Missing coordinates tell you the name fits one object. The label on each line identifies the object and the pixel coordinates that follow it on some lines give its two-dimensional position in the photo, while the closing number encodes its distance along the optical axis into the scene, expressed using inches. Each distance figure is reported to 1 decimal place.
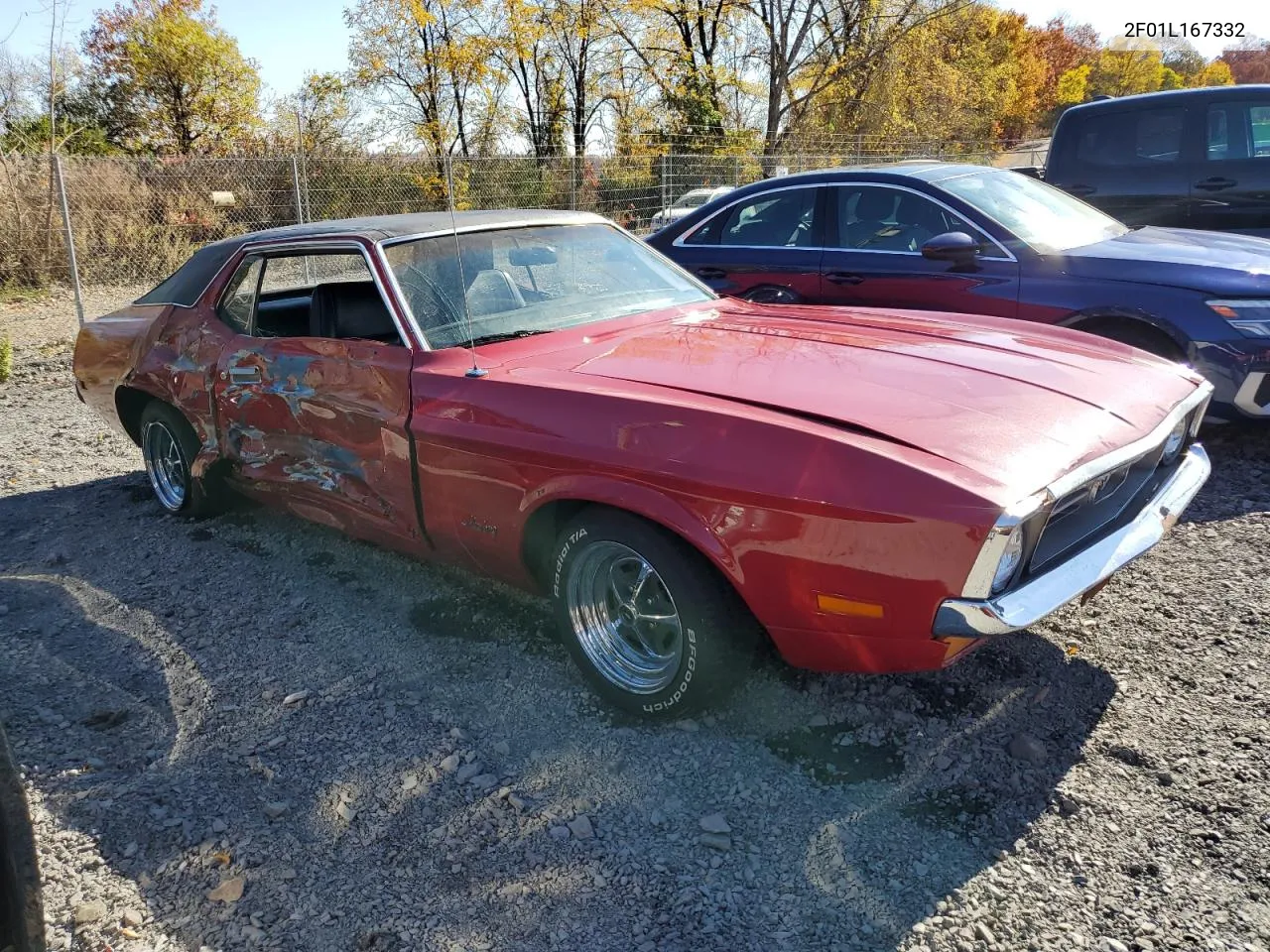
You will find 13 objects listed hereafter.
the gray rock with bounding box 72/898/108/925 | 90.8
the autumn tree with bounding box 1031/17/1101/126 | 2007.9
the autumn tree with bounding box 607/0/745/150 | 964.0
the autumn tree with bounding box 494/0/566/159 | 861.2
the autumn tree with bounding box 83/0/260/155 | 832.9
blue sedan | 187.2
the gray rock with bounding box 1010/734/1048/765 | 106.2
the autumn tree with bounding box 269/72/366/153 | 762.8
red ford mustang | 93.5
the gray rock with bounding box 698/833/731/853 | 96.6
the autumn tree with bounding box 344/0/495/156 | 836.0
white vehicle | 561.7
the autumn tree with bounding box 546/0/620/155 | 919.7
